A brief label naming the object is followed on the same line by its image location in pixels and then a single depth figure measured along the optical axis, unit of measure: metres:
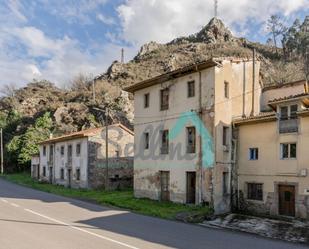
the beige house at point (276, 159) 12.67
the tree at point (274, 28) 48.06
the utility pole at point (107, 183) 21.88
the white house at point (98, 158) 23.70
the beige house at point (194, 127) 14.64
